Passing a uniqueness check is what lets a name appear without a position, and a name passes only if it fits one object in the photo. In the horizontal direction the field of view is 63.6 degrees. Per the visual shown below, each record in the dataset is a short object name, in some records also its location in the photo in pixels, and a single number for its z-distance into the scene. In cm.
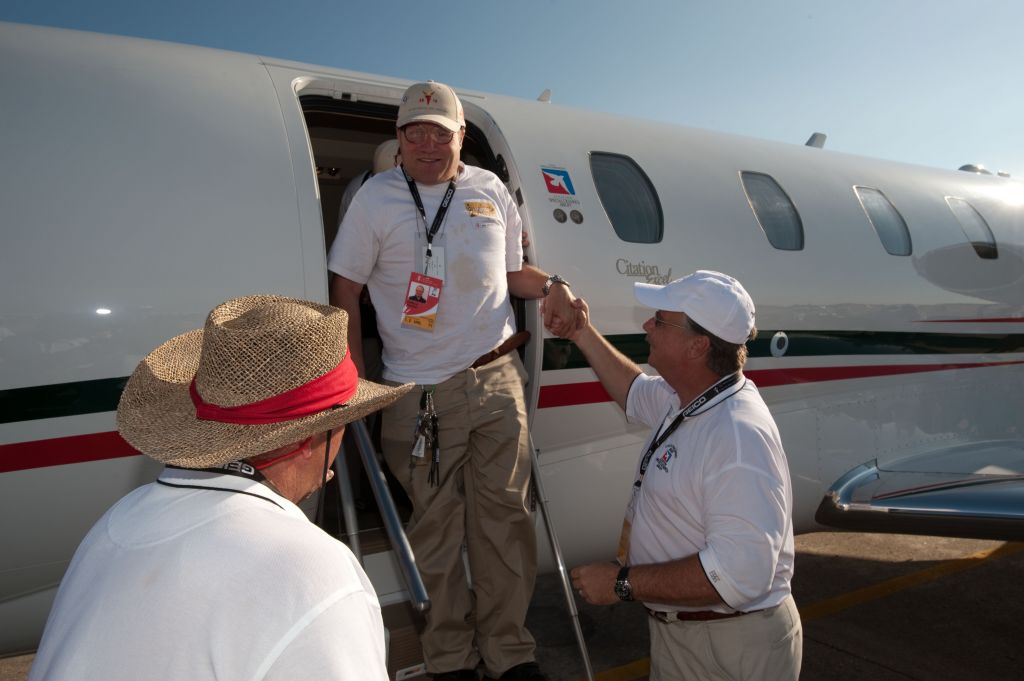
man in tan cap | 356
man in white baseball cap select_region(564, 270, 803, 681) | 244
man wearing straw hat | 118
